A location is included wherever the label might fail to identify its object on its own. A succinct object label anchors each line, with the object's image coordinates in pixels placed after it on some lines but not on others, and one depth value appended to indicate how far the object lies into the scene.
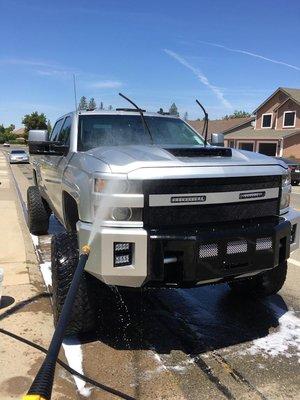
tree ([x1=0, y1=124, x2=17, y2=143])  131.62
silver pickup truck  3.47
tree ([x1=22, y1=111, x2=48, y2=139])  106.04
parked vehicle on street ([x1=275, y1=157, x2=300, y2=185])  24.13
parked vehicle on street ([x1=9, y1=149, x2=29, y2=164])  38.88
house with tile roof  39.84
